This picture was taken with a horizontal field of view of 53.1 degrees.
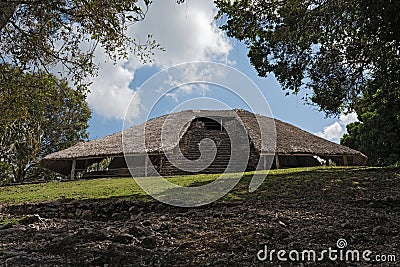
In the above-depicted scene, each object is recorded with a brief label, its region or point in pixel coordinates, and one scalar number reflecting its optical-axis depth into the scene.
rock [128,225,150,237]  4.86
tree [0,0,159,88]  7.13
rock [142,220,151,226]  5.79
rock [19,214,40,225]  6.64
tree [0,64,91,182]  8.84
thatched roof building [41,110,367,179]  18.72
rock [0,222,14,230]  6.20
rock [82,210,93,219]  7.93
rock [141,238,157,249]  4.40
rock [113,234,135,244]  4.52
